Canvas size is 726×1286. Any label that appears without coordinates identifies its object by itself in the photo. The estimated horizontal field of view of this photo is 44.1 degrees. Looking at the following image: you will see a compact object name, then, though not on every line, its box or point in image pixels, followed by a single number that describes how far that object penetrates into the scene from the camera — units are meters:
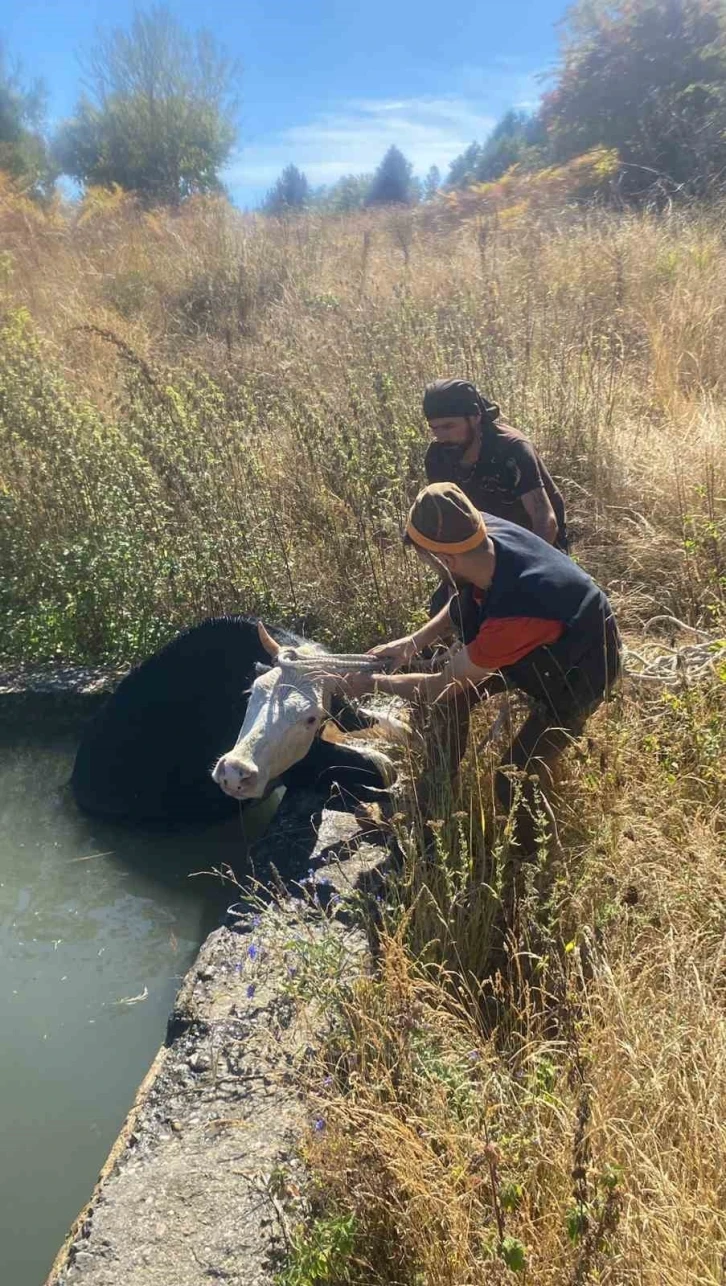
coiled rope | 3.75
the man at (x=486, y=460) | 4.49
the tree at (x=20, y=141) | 22.53
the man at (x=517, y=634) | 3.06
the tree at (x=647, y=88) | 12.61
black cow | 4.65
